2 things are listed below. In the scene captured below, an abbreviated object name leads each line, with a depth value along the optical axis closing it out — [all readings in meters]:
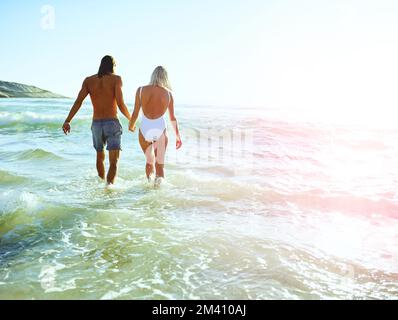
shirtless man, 6.80
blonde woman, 7.11
